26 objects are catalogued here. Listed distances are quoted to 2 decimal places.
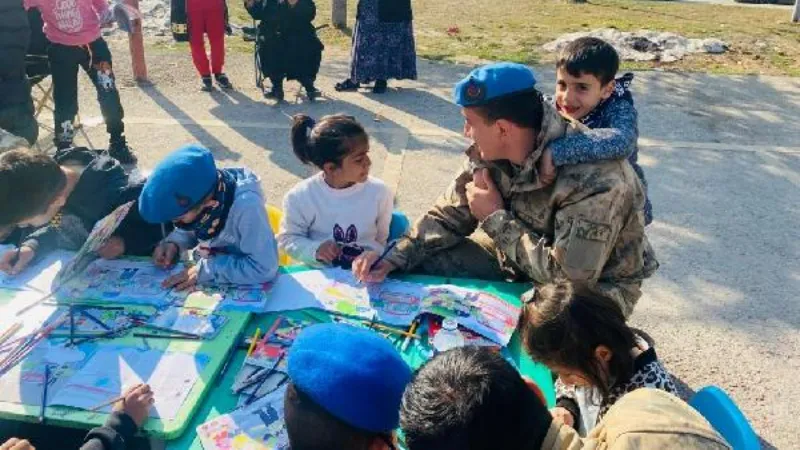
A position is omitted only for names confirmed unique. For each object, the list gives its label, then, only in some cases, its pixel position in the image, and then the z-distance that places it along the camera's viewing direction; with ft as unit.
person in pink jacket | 17.90
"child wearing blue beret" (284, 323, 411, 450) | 5.56
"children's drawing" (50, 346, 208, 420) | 7.16
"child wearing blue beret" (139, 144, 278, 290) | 8.71
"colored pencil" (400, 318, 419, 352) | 8.05
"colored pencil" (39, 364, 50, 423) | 7.01
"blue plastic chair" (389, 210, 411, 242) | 11.72
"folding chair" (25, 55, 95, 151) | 19.65
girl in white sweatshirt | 10.20
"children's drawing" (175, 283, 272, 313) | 8.75
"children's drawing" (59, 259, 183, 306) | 8.96
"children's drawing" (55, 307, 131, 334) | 8.29
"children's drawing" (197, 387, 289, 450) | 6.68
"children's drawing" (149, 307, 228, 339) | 8.24
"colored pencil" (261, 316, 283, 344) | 8.09
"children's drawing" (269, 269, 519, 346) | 8.48
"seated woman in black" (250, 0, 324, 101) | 24.44
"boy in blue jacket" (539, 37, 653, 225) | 11.52
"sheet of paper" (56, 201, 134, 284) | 9.36
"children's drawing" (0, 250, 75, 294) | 9.25
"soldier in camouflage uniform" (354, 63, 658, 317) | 8.75
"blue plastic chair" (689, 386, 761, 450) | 6.57
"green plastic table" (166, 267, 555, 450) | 7.00
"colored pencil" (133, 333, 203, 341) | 8.10
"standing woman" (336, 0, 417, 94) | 24.94
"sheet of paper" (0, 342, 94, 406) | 7.24
